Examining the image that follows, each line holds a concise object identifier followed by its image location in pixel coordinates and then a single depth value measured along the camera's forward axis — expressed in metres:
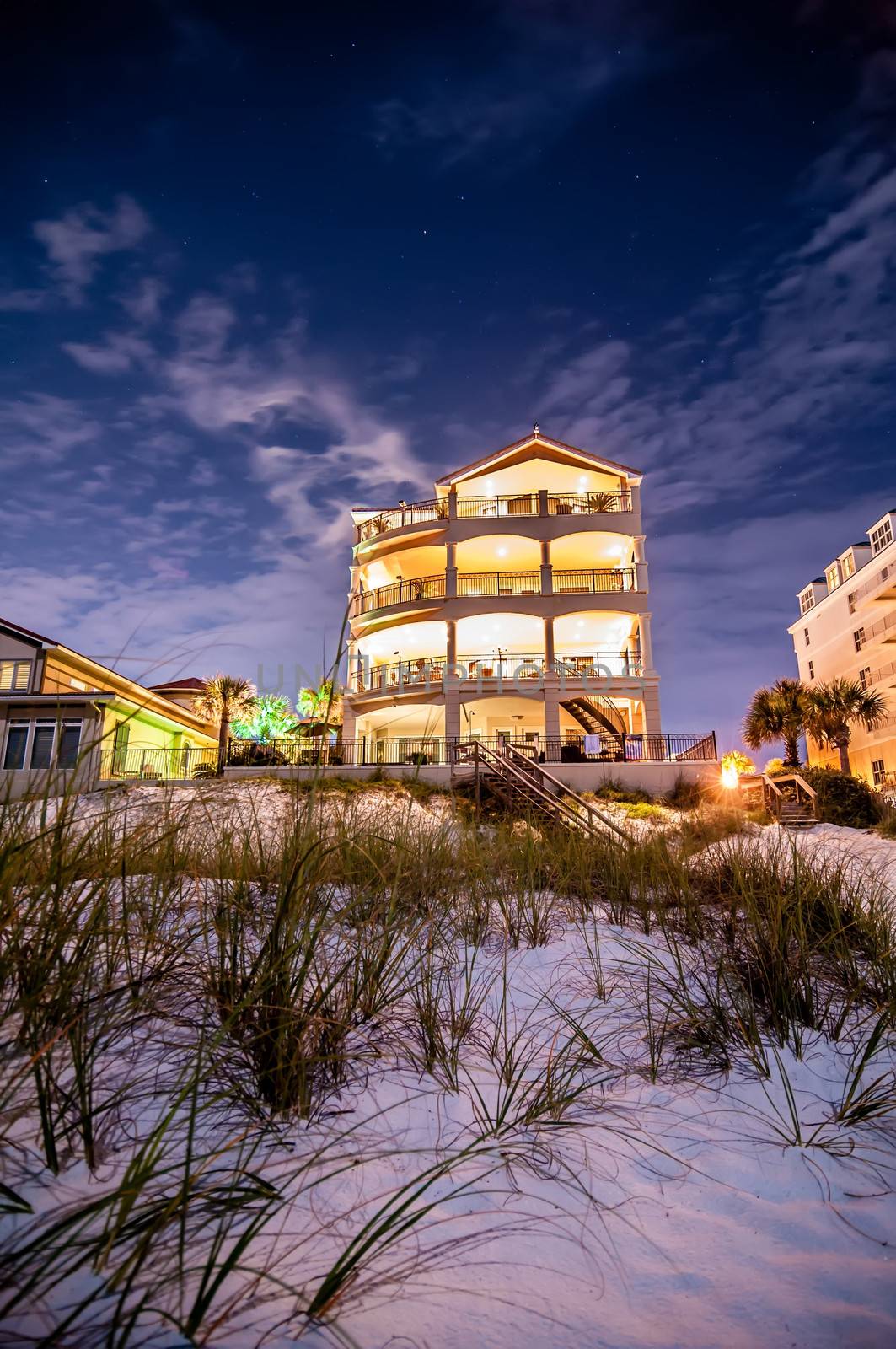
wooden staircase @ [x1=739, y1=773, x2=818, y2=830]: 15.09
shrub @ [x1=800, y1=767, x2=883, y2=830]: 15.48
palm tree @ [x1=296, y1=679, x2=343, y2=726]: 33.59
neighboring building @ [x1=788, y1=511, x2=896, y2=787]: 39.16
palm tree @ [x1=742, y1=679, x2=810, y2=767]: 34.00
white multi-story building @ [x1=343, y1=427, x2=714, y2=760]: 28.06
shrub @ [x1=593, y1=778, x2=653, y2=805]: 21.09
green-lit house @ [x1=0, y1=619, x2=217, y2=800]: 25.59
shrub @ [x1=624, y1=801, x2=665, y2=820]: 18.42
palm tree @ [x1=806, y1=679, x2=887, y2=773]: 33.41
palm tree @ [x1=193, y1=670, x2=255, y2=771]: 31.70
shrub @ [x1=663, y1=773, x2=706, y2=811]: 20.78
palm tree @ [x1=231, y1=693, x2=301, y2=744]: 39.12
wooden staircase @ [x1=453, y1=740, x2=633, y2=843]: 13.56
